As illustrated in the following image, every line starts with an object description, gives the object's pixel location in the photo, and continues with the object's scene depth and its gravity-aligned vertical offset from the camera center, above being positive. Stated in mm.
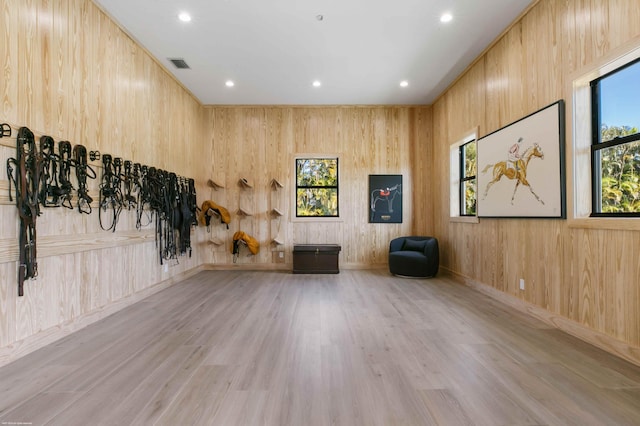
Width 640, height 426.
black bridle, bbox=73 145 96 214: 2914 +419
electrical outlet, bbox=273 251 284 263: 6262 -928
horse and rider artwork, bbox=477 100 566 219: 2920 +535
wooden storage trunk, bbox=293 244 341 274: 5797 -939
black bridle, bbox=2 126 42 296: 2323 +185
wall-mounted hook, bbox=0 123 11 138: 2204 +669
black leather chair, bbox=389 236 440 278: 5230 -855
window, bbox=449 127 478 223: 4961 +638
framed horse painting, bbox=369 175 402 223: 6324 +316
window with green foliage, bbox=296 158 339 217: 6426 +666
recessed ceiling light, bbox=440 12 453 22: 3402 +2358
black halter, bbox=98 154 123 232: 3301 +298
